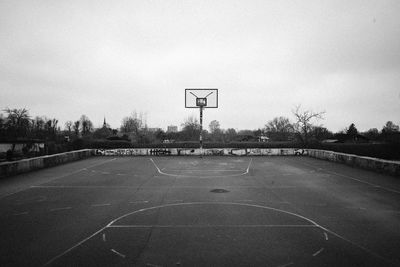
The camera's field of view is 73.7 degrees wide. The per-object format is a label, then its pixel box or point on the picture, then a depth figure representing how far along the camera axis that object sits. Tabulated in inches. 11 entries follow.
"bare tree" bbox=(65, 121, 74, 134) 4833.9
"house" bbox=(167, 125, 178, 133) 5765.3
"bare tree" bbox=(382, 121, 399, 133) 4206.2
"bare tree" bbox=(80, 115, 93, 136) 4630.9
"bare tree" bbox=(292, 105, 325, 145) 2069.4
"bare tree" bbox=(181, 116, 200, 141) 3004.4
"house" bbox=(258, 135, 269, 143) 3389.5
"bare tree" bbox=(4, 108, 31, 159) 2055.9
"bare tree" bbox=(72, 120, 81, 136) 4576.3
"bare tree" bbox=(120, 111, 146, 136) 2980.3
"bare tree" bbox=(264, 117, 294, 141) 3174.2
